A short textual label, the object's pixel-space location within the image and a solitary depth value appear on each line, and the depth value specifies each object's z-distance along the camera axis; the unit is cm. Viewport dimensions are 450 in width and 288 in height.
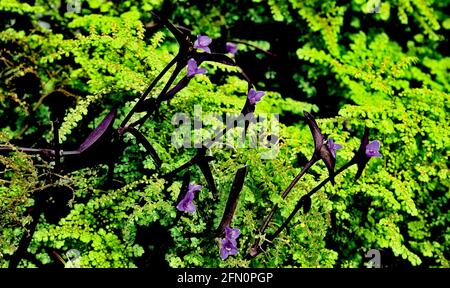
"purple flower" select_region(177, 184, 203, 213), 145
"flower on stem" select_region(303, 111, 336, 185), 144
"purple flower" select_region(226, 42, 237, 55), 188
